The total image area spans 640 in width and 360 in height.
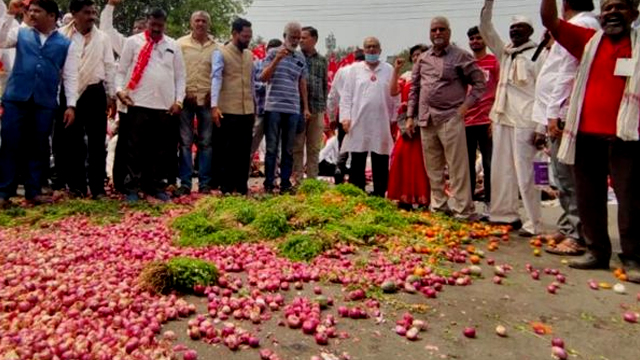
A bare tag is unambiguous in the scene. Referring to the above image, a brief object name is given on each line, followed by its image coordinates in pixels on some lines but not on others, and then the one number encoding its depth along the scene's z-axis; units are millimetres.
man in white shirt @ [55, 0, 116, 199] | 7512
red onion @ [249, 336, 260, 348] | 3260
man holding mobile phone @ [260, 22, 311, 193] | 8398
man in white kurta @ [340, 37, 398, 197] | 8352
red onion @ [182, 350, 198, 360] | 3016
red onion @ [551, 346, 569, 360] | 3312
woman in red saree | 7613
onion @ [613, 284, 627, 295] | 4538
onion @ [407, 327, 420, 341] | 3471
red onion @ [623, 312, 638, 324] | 3908
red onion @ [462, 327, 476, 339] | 3531
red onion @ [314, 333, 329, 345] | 3328
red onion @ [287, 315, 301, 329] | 3525
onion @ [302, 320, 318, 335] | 3455
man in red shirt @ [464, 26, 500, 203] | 7469
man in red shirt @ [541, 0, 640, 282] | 4738
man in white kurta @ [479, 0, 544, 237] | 6363
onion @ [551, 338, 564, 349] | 3416
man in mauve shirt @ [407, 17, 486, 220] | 6910
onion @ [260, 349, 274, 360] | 3121
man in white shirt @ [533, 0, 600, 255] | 5316
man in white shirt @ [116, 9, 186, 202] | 7496
